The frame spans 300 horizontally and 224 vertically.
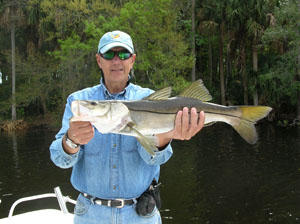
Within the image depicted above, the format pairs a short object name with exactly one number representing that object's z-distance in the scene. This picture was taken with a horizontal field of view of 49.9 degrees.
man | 2.80
